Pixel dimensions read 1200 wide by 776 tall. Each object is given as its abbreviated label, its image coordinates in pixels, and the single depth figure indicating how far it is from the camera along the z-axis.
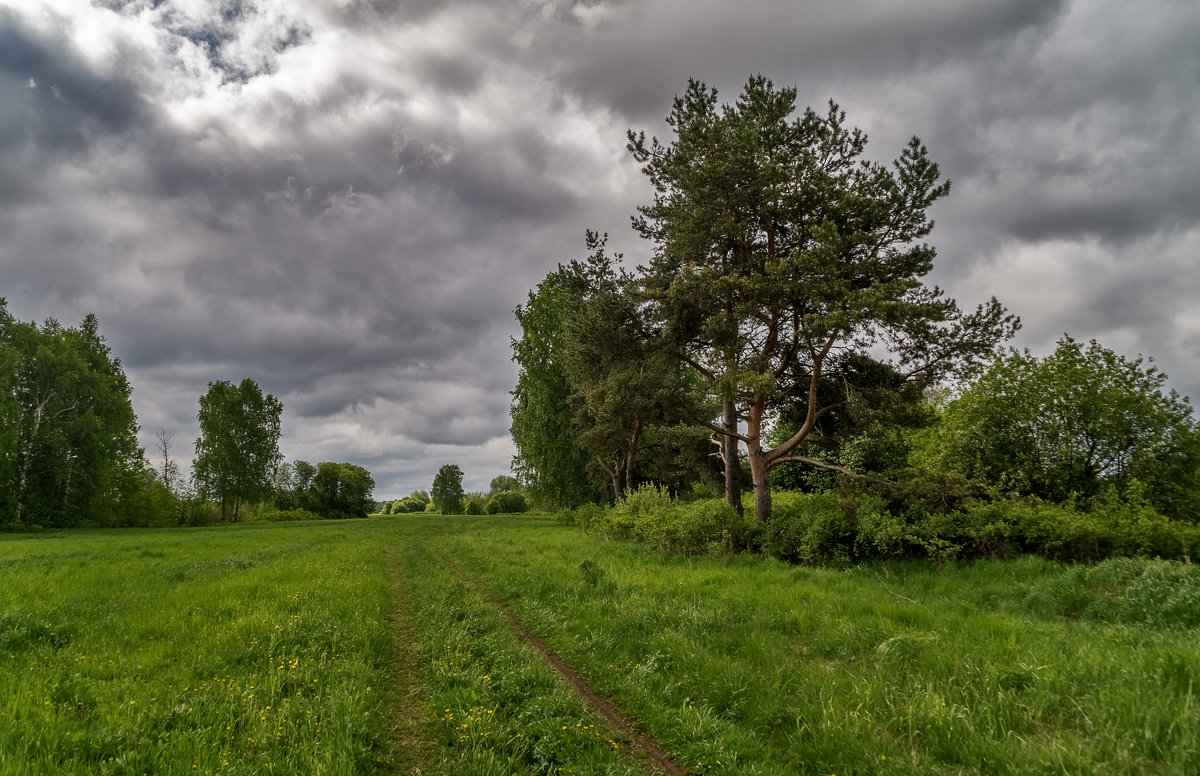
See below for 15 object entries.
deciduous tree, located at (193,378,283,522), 64.19
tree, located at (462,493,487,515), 118.84
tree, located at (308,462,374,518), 102.50
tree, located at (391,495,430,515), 189.50
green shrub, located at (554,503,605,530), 29.08
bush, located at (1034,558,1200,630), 7.82
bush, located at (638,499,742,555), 17.59
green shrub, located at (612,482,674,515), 24.34
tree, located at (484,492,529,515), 112.56
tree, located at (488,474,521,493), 147.62
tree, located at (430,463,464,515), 132.50
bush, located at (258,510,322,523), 77.09
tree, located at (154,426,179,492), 65.81
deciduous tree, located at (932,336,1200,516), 15.38
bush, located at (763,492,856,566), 14.66
